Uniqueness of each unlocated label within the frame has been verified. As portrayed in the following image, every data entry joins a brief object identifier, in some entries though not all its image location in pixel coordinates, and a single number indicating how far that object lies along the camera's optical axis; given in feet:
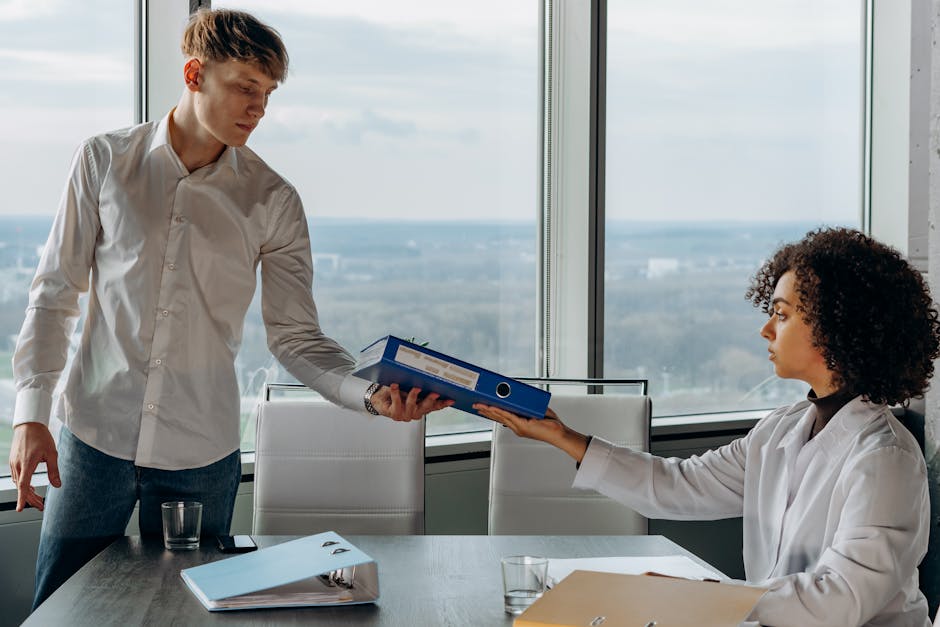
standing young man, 6.44
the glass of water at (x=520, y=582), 5.03
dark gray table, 4.88
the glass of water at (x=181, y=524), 6.09
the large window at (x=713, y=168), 12.62
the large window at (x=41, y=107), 9.38
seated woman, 4.76
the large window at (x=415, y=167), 10.93
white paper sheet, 5.79
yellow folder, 4.32
